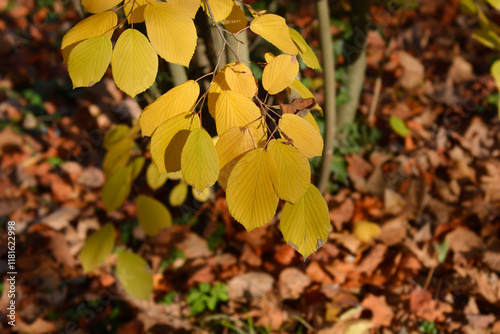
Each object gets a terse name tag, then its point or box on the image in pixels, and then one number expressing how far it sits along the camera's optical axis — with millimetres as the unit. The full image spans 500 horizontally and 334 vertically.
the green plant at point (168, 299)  1738
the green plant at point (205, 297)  1676
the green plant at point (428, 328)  1477
